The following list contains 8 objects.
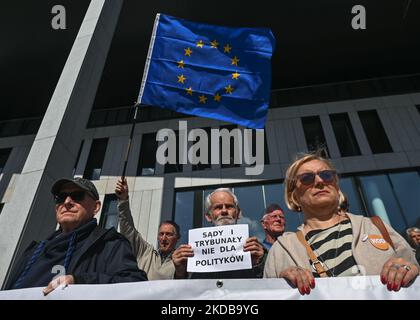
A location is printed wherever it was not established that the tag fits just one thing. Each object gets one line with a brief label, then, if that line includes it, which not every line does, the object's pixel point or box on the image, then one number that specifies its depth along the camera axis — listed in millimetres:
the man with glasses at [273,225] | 4258
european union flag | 4504
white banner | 1713
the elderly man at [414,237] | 5110
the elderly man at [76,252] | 2135
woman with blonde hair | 1762
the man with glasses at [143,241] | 3813
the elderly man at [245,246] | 2298
